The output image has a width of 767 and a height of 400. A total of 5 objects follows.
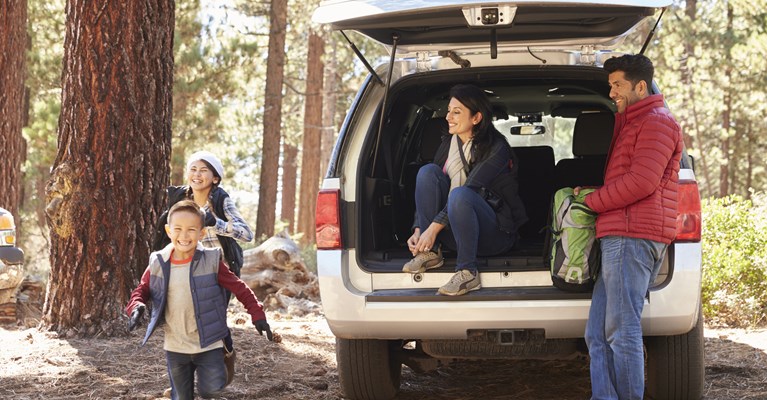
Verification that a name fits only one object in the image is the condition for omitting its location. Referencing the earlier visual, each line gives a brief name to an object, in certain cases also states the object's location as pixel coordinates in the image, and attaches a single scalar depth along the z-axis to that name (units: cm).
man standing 432
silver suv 446
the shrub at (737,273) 837
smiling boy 426
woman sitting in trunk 480
